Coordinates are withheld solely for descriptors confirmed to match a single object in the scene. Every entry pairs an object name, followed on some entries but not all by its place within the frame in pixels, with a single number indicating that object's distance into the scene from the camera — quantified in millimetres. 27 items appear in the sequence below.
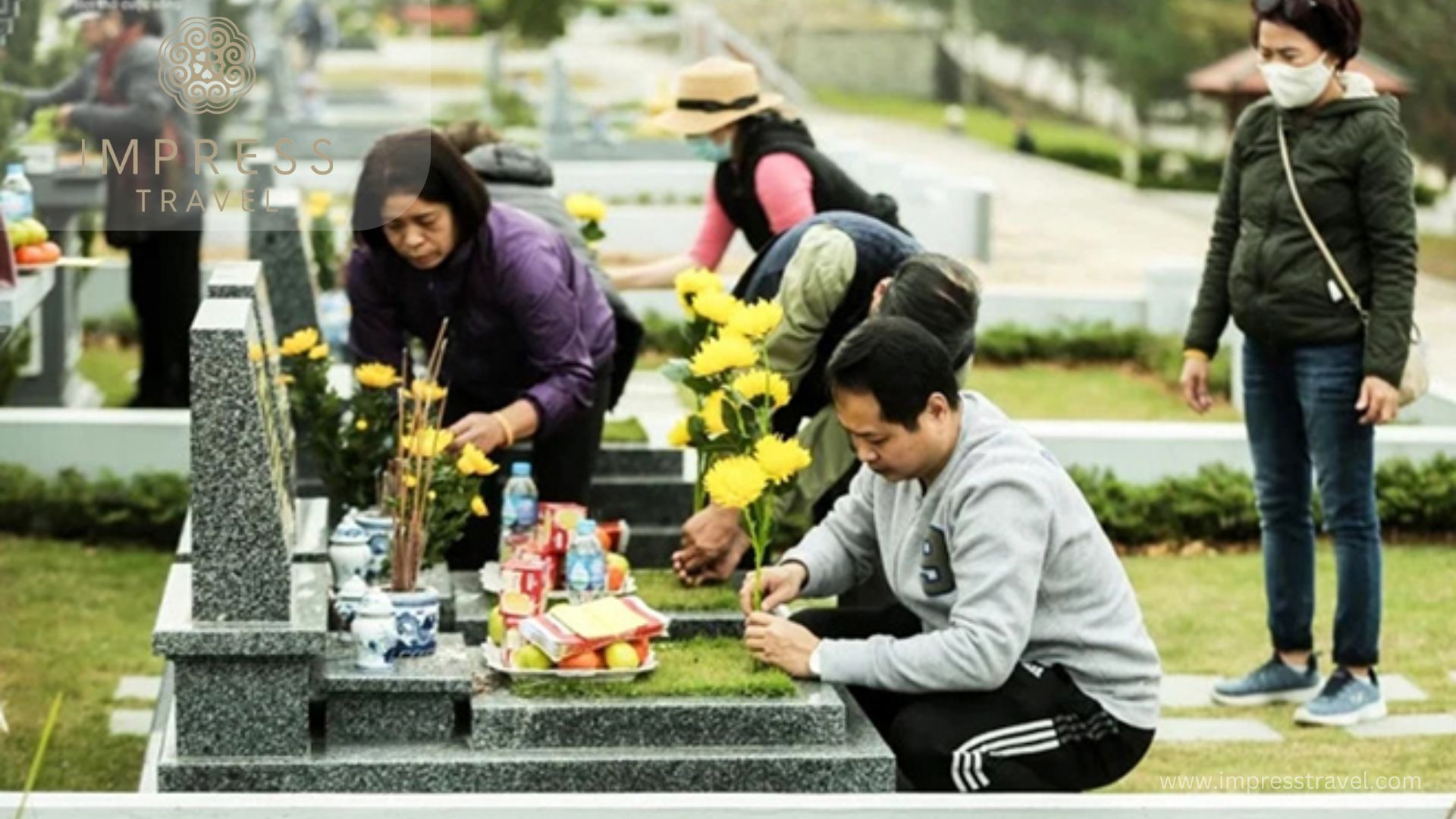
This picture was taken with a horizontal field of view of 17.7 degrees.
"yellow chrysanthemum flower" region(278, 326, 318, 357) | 10809
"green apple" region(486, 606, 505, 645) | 8575
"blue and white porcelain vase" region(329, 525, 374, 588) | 9106
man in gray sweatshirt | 7765
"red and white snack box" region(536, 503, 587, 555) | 9467
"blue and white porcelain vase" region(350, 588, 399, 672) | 8187
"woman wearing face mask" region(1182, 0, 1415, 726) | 10223
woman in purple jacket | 9890
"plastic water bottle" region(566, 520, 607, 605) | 9004
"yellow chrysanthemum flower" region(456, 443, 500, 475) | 9290
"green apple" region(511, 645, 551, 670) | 8207
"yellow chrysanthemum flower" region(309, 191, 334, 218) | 16360
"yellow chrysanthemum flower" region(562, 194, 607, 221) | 12961
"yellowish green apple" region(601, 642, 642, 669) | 8166
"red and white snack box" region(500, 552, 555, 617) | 8636
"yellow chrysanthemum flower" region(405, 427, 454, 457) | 9106
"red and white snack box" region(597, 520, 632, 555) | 10223
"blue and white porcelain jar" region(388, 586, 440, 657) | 8330
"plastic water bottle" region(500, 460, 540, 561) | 9937
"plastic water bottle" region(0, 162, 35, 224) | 12914
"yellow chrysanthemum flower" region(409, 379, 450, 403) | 9413
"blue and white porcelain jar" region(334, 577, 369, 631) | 8527
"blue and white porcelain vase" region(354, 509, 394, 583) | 9440
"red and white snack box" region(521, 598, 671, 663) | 8126
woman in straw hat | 11742
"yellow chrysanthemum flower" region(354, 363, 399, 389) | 10237
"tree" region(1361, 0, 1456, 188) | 41847
